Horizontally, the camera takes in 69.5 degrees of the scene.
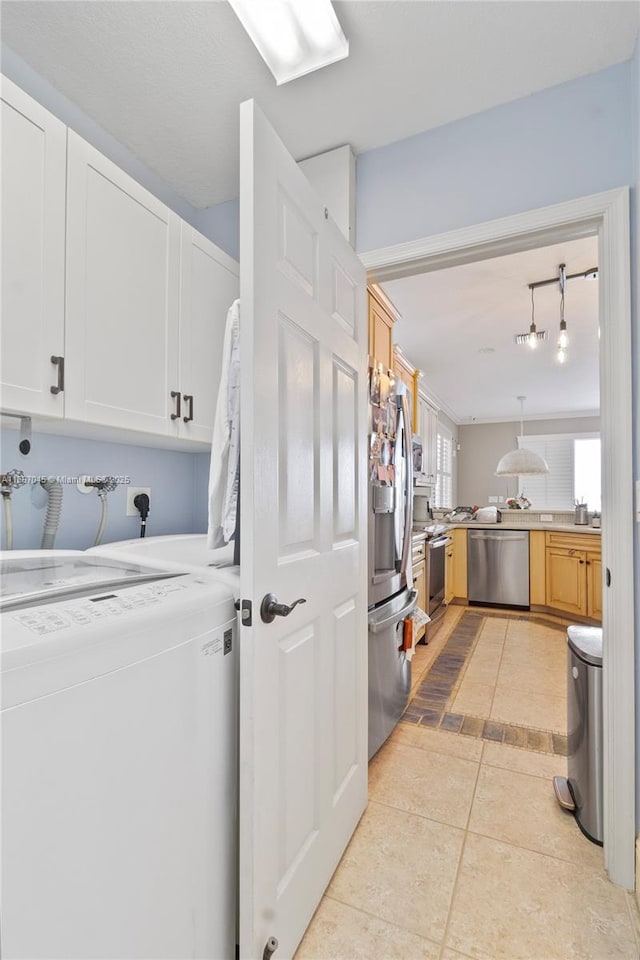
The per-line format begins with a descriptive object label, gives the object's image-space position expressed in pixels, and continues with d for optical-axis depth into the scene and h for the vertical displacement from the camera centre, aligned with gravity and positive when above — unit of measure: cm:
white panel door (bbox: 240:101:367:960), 104 -14
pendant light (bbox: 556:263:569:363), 307 +107
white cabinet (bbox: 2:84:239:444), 119 +61
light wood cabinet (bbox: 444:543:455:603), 490 -89
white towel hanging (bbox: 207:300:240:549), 119 +12
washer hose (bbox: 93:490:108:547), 177 -11
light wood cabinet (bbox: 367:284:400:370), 255 +99
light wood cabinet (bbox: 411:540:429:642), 355 -65
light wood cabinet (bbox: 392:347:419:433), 371 +104
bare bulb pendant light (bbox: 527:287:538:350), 343 +115
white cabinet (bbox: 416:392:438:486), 536 +73
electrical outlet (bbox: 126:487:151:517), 195 -5
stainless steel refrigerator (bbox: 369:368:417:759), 213 -30
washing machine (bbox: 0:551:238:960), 65 -47
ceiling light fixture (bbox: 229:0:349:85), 131 +138
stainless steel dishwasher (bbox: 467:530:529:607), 490 -81
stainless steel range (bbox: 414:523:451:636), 404 -67
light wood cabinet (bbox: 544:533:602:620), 418 -78
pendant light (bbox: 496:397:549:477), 589 +37
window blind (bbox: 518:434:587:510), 760 +26
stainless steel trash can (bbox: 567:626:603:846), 162 -87
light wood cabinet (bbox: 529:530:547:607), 479 -78
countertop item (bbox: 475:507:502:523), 532 -26
